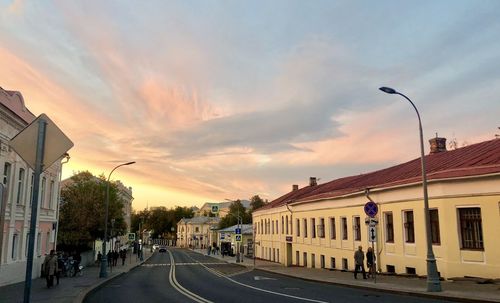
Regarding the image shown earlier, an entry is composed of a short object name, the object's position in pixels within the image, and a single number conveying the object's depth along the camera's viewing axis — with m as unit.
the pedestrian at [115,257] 46.86
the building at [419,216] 19.58
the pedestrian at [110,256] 42.27
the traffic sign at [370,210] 20.61
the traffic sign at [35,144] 6.34
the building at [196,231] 149.81
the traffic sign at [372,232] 20.34
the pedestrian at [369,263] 24.47
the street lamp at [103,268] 29.38
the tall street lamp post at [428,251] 16.28
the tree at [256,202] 142.38
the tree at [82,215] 46.03
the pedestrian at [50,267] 20.30
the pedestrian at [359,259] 24.24
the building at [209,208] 166.96
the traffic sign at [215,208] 57.76
